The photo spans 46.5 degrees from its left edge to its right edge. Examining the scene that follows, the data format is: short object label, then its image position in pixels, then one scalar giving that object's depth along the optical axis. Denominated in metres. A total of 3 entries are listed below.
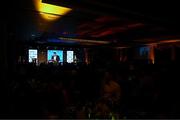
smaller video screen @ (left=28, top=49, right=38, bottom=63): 13.46
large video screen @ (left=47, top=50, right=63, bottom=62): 14.11
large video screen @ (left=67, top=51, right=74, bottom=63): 15.18
